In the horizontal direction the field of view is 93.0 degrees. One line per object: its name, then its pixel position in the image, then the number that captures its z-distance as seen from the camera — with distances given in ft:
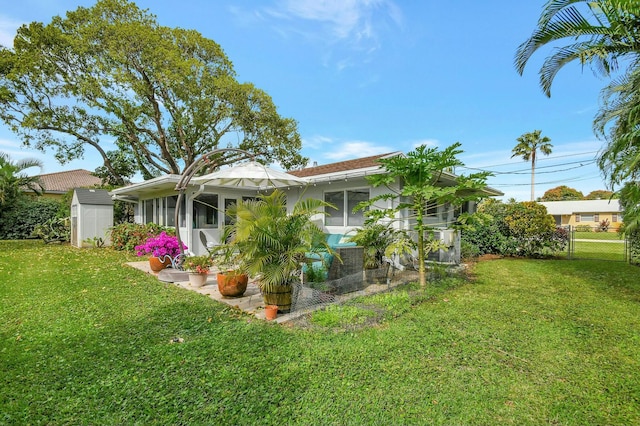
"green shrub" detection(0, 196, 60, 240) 56.54
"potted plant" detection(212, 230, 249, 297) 17.36
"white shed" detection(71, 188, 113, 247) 46.52
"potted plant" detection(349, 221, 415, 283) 23.40
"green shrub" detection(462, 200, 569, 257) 38.04
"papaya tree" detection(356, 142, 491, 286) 19.71
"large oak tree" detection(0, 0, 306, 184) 53.31
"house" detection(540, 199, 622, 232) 115.03
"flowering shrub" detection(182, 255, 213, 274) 21.15
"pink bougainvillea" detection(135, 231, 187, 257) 25.57
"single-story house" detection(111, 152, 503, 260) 30.10
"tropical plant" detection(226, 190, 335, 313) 15.44
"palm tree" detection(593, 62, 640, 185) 16.75
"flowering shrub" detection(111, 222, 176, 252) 42.06
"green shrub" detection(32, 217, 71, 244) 52.60
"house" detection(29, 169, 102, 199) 88.58
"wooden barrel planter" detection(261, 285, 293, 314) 15.83
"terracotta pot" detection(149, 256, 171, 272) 26.27
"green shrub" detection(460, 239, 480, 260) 38.93
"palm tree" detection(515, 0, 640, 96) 16.49
